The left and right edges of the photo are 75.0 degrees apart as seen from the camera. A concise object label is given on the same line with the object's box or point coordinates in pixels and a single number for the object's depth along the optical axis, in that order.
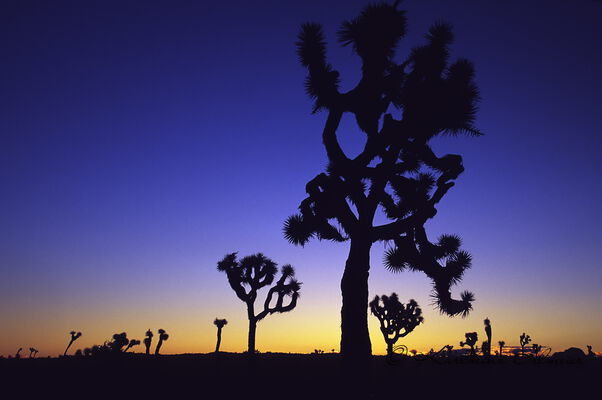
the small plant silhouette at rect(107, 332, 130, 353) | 27.48
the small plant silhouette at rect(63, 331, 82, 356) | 33.19
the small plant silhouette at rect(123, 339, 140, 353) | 28.98
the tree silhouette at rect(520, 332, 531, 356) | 32.72
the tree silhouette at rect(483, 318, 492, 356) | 28.33
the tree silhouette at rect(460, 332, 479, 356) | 29.07
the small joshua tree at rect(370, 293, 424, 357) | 24.89
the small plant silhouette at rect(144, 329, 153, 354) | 31.33
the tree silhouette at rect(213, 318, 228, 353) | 27.44
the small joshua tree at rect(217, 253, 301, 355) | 19.94
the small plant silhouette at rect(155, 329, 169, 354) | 31.23
